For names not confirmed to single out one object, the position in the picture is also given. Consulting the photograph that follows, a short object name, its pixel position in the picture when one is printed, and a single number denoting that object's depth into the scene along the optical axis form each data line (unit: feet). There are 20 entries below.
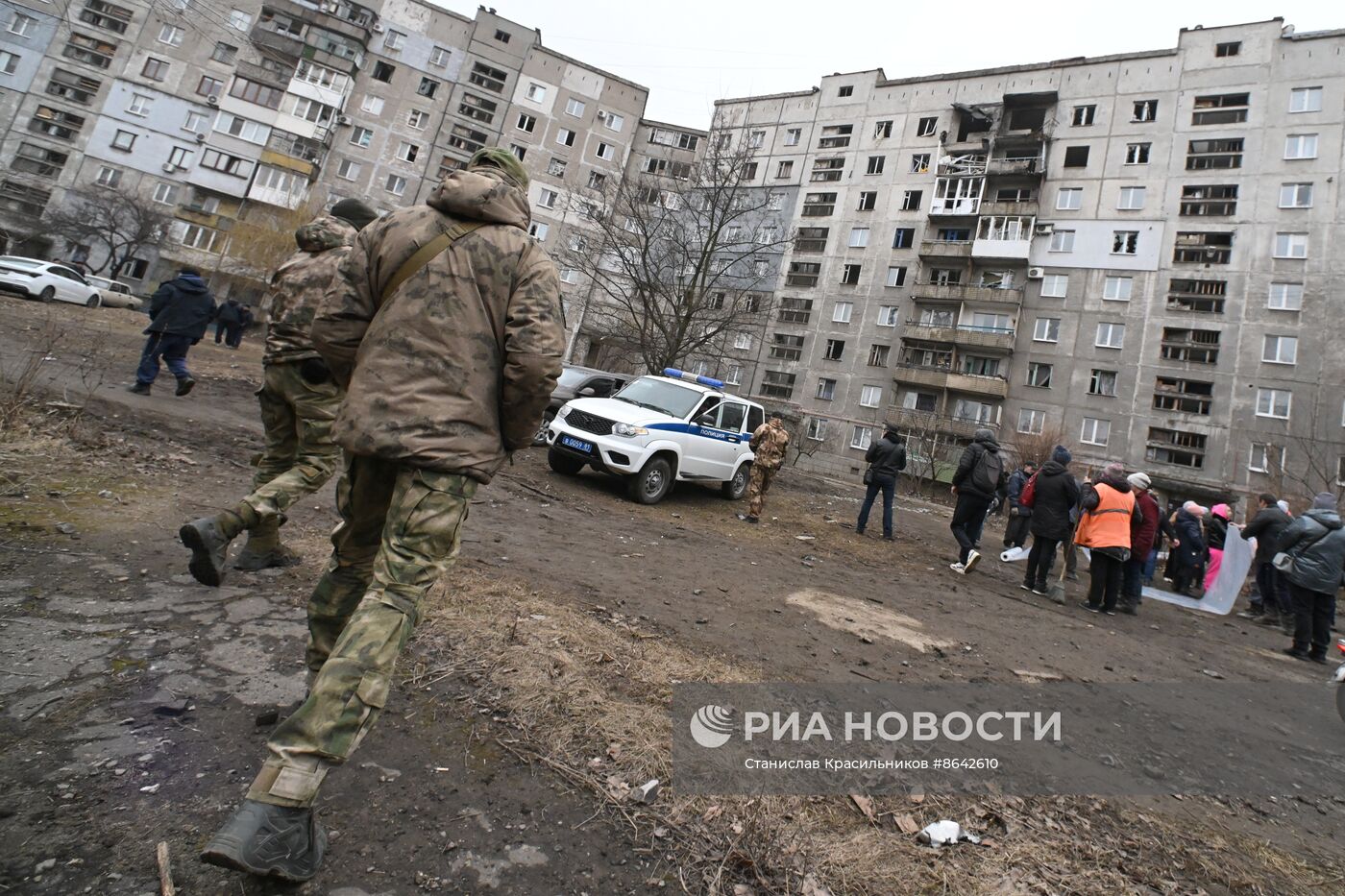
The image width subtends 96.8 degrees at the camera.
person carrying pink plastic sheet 36.55
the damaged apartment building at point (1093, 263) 100.58
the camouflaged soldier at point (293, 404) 11.25
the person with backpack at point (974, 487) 27.99
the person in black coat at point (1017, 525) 36.35
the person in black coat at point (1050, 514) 26.37
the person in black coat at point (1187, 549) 37.04
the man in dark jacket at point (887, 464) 33.06
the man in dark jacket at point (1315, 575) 23.22
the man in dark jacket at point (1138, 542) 27.99
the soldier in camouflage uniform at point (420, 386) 6.18
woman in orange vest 25.45
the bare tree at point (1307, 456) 90.33
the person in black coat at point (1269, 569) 29.94
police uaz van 28.60
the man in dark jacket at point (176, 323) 25.80
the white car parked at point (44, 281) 64.28
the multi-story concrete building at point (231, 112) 132.67
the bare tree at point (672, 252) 64.90
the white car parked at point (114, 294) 86.63
